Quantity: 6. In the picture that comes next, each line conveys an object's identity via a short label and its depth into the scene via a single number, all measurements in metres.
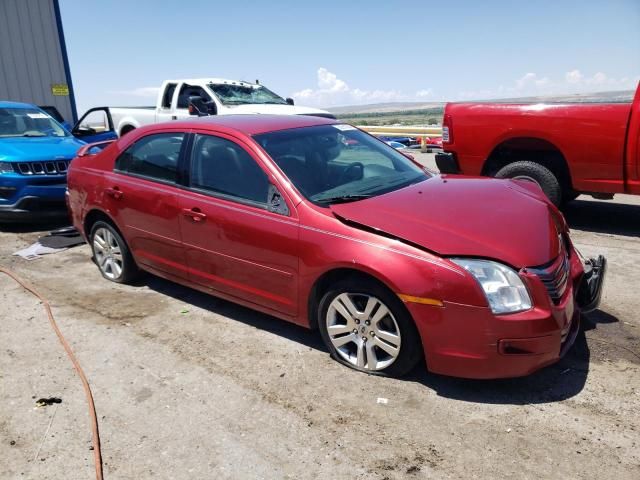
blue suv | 6.99
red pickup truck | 6.08
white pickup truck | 10.54
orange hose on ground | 2.69
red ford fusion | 2.94
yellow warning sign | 14.32
